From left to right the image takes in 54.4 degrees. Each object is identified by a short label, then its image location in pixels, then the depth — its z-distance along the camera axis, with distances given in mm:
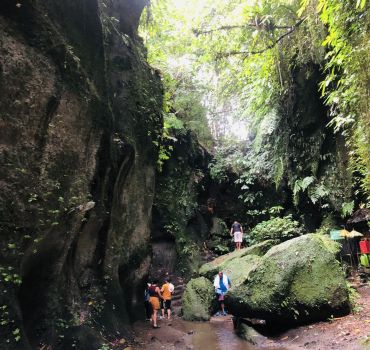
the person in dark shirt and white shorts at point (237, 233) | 17969
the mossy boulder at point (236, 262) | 13191
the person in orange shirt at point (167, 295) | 12401
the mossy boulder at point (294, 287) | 8648
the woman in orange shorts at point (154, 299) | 10799
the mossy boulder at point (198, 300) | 12195
